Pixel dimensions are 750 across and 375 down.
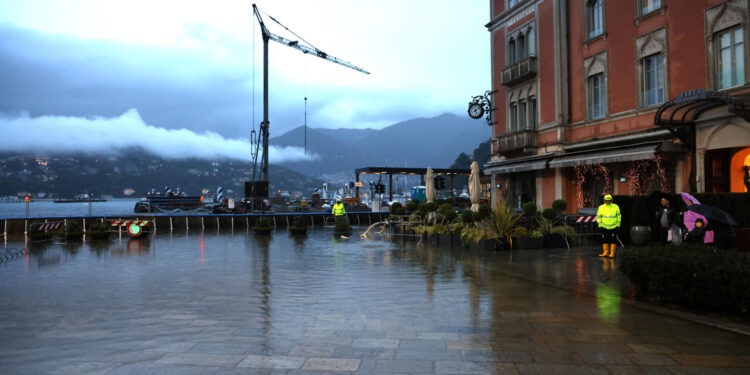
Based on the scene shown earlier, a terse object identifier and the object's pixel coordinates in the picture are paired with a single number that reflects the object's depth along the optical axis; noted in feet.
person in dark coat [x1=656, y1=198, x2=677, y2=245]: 36.65
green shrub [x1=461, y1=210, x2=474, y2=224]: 52.41
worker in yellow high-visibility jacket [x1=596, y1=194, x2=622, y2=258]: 41.68
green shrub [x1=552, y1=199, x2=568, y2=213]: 64.08
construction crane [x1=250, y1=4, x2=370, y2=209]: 128.07
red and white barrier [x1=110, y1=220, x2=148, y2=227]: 70.69
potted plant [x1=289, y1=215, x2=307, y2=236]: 75.25
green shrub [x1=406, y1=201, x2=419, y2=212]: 80.02
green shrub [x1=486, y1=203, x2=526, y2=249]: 48.22
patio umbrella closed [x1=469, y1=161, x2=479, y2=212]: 64.18
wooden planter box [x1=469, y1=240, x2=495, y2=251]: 47.75
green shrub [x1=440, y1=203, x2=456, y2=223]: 59.36
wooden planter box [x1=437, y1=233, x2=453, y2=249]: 53.67
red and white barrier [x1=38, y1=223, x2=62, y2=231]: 65.92
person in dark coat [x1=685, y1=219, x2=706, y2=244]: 27.02
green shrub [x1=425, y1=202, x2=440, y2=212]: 64.95
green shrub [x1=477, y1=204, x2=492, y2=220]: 50.96
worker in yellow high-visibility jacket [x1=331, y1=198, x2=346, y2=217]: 82.33
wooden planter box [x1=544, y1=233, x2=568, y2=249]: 50.03
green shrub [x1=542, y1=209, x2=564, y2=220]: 52.60
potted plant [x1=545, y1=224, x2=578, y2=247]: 50.72
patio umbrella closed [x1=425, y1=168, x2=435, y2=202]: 78.33
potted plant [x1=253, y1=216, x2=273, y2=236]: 75.51
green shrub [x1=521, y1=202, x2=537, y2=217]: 59.57
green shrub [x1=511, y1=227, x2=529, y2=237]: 48.96
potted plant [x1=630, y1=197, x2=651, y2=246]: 48.37
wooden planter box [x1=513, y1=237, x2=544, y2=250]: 48.75
